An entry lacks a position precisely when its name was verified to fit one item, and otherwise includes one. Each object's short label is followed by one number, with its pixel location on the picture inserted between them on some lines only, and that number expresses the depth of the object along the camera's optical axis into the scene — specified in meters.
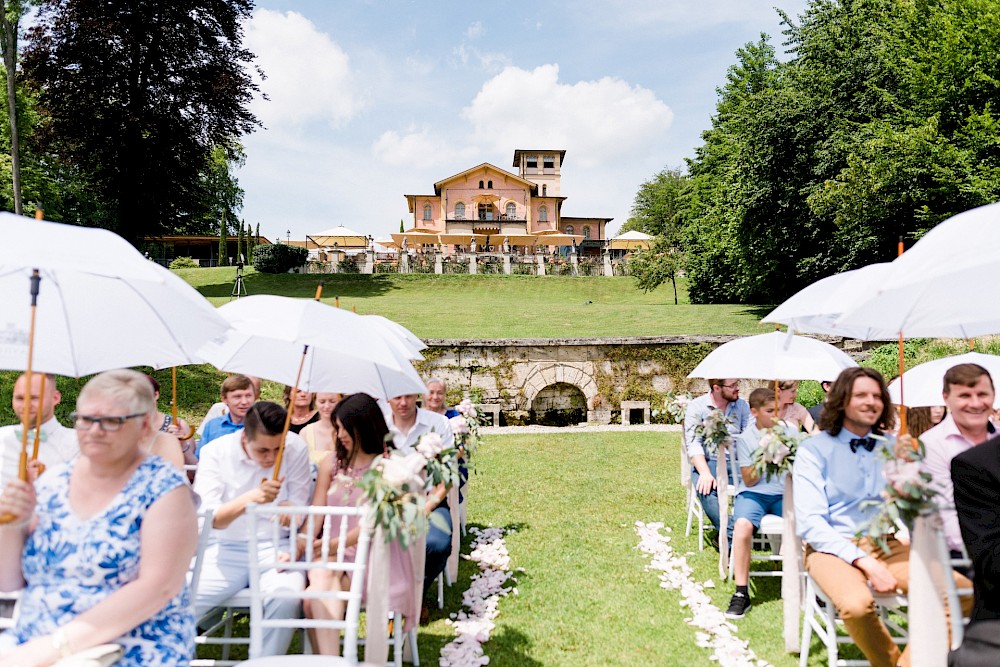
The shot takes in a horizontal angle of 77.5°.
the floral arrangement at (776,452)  4.28
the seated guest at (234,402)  5.11
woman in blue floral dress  2.38
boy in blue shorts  4.77
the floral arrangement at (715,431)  5.50
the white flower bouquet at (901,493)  2.70
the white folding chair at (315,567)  2.99
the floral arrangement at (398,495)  2.94
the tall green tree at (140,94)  20.64
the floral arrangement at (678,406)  7.16
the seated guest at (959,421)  3.54
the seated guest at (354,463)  3.59
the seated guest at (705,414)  5.79
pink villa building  51.38
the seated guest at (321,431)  4.96
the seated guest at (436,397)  6.31
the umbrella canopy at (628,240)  48.62
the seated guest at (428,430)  4.30
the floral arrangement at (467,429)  5.08
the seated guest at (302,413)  5.75
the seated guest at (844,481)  3.47
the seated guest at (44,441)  3.71
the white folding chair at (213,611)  3.00
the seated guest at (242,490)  3.44
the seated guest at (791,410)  5.82
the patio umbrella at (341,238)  45.06
